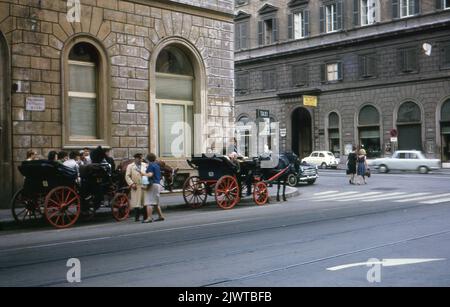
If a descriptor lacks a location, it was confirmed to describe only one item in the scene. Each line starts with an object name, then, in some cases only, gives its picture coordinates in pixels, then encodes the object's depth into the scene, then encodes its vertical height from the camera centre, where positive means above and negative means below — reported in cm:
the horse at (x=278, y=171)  1778 -38
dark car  2670 -82
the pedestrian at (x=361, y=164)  2741 -31
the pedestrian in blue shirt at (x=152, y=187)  1350 -64
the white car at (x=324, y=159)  4397 -7
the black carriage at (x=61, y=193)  1252 -72
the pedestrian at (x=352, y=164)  2748 -30
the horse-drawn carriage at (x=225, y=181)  1617 -63
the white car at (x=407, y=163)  3619 -37
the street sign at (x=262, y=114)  2186 +176
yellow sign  4544 +461
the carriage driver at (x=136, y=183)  1361 -54
